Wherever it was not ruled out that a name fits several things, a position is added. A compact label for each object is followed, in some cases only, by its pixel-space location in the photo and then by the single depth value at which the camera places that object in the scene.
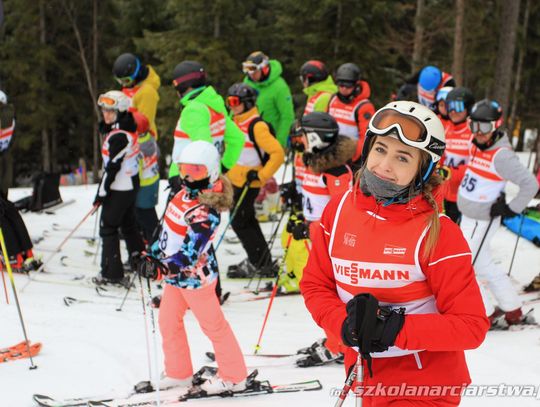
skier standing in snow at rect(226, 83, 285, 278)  6.76
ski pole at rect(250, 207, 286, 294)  6.92
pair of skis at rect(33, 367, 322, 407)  3.81
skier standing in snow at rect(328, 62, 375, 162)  7.39
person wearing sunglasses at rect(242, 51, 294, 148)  8.10
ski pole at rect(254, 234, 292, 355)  4.77
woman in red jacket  2.08
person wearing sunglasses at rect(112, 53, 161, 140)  7.38
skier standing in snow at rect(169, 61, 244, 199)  5.73
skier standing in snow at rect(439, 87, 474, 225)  6.34
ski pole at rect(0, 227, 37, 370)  4.37
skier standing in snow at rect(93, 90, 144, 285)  6.16
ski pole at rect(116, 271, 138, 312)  5.80
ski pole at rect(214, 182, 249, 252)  6.83
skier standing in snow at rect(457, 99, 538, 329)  5.24
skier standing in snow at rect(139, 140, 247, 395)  3.85
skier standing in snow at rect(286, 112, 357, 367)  4.64
